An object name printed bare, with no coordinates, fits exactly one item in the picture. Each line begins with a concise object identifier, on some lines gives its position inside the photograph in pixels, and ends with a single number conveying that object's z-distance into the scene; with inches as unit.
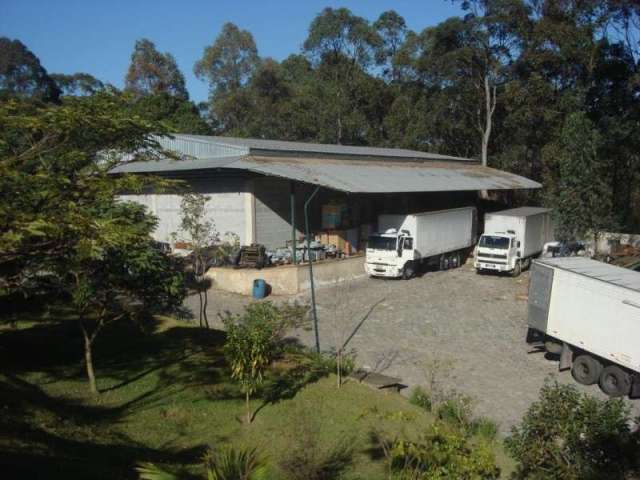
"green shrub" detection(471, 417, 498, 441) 373.3
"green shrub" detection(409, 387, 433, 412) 436.8
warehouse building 968.3
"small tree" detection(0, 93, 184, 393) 232.4
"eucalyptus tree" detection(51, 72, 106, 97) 2357.7
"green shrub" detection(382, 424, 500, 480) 220.5
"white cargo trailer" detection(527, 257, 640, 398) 453.1
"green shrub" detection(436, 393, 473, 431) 383.6
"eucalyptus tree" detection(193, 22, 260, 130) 2596.0
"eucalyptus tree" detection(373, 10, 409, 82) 2188.7
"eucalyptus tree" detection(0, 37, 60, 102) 2327.8
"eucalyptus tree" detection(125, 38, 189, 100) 2500.0
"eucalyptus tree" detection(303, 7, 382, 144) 1994.3
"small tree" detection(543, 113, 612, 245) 920.9
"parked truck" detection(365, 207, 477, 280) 922.1
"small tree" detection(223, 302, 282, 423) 384.2
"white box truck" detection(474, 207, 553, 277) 970.7
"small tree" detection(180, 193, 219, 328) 602.6
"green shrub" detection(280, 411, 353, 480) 313.9
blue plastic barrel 822.5
